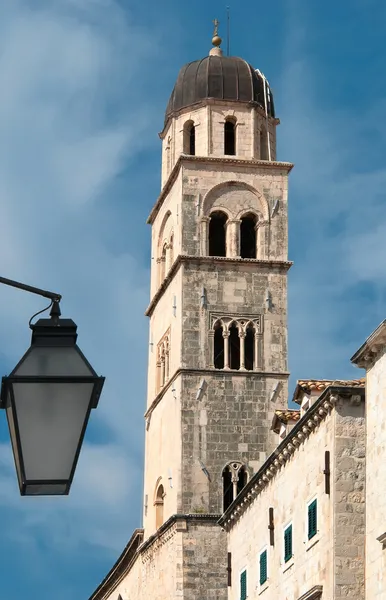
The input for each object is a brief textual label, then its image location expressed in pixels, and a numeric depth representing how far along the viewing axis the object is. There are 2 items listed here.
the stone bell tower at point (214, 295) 65.86
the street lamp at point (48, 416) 7.82
